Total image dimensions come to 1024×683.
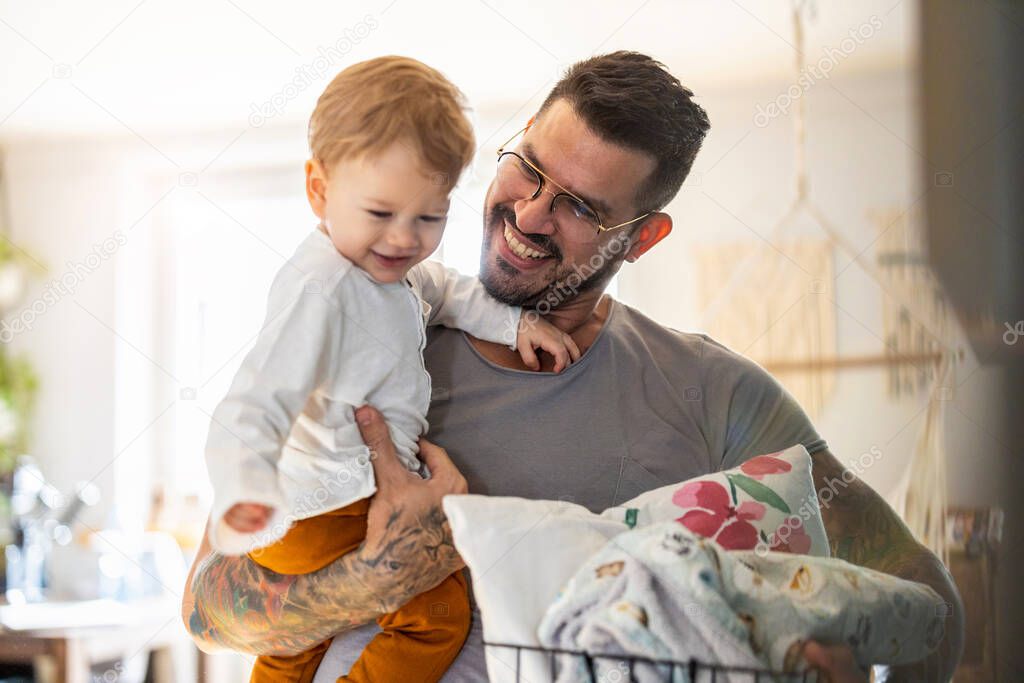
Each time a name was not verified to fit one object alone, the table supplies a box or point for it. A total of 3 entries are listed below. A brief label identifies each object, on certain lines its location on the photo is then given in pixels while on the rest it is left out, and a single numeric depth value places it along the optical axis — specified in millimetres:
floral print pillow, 818
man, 858
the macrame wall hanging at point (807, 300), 2062
